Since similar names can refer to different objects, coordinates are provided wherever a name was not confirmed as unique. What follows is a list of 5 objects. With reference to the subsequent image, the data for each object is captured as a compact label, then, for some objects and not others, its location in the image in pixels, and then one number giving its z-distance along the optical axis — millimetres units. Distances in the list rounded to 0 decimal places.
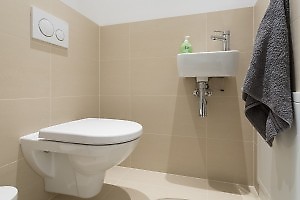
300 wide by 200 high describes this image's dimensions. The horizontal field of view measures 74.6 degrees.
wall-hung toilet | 775
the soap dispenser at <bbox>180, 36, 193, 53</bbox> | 1230
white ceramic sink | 1070
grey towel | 687
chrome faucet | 1178
